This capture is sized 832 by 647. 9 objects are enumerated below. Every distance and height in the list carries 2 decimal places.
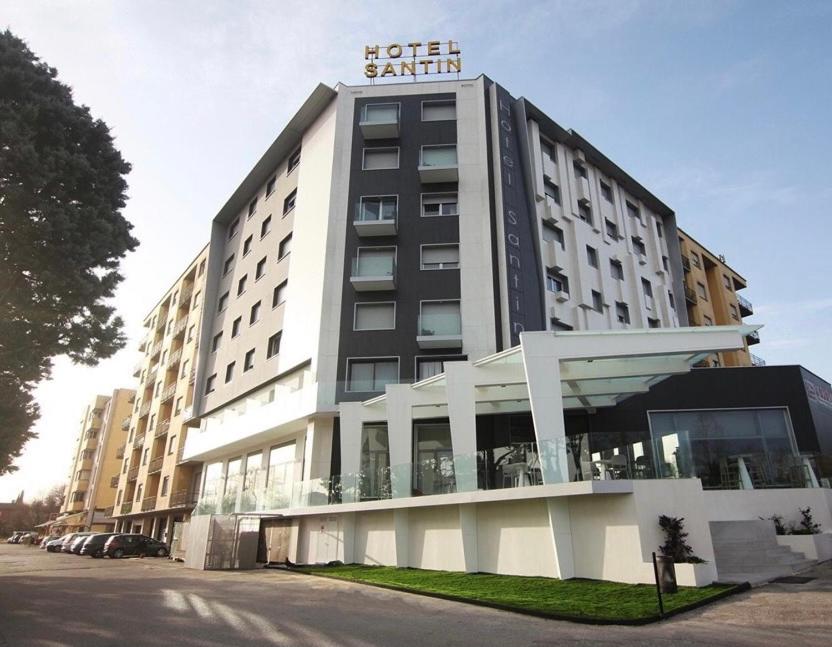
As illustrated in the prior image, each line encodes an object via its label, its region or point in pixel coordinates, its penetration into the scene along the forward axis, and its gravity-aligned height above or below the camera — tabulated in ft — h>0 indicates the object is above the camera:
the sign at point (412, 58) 104.63 +83.54
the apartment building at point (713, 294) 129.90 +59.45
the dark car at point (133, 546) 103.04 +0.22
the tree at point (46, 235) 46.65 +24.86
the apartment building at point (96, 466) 209.56 +30.28
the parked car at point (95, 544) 105.40 +0.55
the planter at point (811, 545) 46.52 +0.38
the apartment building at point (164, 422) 134.00 +31.21
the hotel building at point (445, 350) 46.21 +25.52
